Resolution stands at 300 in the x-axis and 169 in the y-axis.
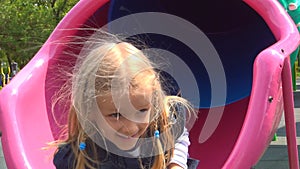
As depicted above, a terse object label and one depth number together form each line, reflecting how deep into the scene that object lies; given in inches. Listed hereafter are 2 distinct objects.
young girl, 47.5
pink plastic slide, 68.6
